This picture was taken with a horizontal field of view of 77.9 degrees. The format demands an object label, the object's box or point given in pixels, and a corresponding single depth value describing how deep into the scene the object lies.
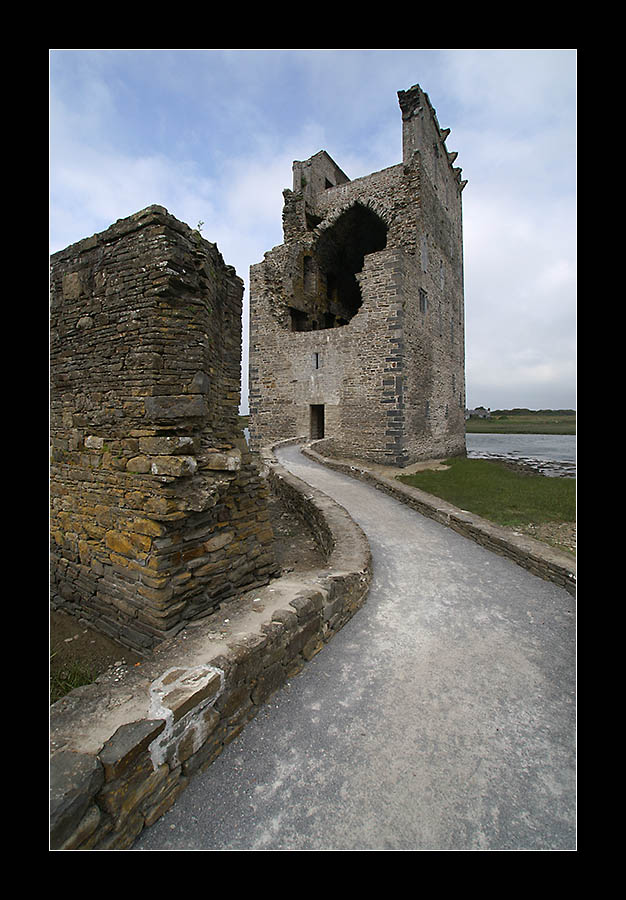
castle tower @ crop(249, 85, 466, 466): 15.23
